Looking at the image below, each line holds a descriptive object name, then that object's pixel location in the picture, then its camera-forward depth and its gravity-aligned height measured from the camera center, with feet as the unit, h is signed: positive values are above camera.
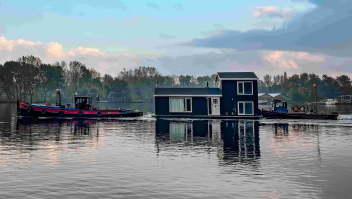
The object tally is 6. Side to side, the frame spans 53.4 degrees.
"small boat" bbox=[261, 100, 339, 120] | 170.60 -3.24
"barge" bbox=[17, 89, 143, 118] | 179.63 -0.67
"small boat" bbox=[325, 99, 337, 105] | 556.92 +8.48
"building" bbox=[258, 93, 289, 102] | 527.03 +17.13
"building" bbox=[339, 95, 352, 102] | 567.59 +14.74
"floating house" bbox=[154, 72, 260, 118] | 175.11 +3.81
